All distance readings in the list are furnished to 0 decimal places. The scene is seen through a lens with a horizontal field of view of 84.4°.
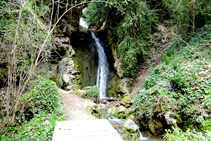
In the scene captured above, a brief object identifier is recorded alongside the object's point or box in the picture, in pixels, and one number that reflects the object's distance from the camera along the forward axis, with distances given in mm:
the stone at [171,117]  3793
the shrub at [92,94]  8078
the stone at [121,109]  6089
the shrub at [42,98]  3873
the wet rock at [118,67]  9820
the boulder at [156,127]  4137
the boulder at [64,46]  9445
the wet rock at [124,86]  9242
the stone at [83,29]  12188
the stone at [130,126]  4141
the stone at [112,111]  6208
